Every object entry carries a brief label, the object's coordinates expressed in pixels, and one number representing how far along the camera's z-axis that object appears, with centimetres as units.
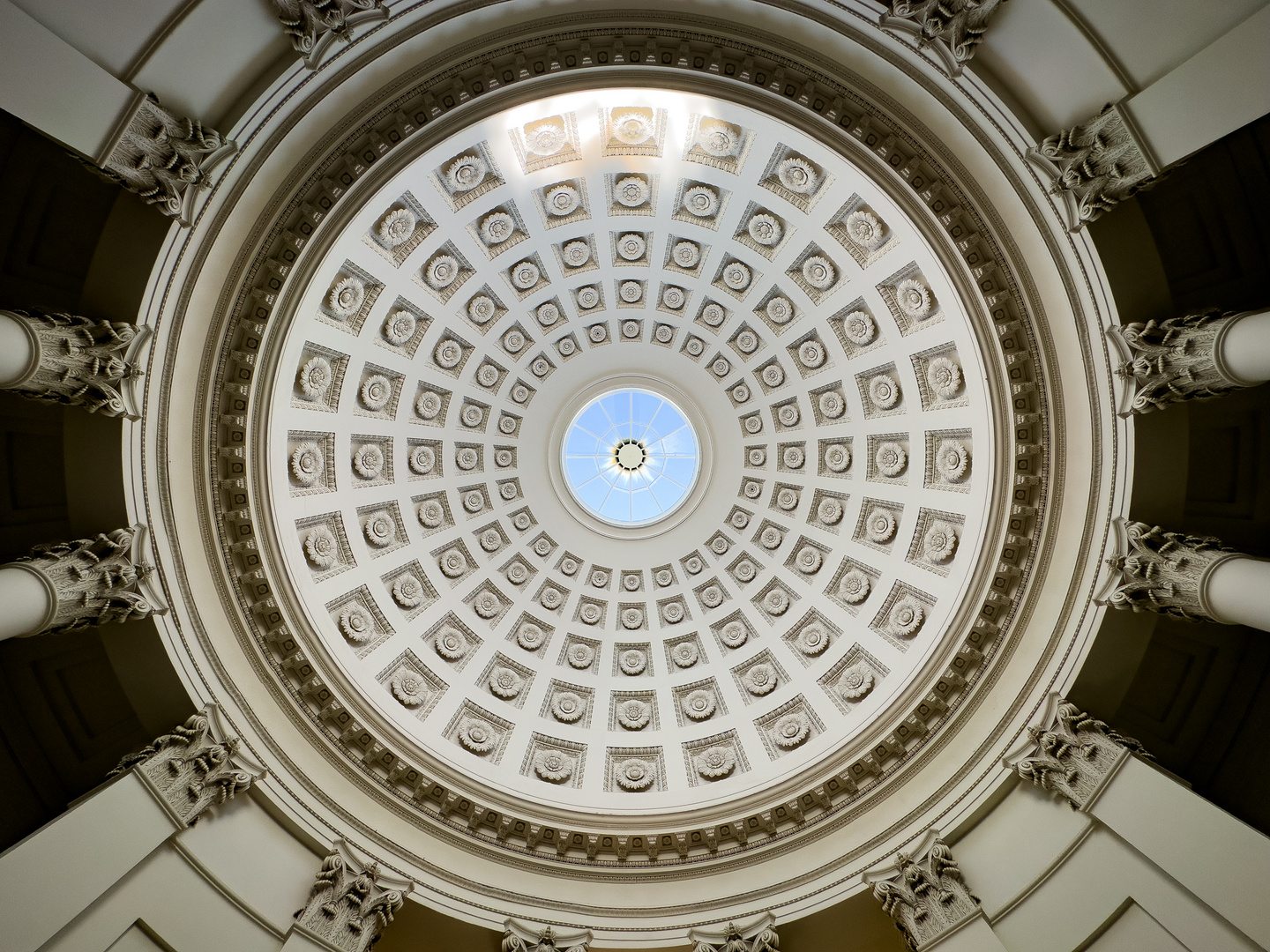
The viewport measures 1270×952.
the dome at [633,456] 1288
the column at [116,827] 983
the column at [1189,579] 993
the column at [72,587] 986
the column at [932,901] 1254
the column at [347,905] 1265
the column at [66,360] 923
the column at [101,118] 848
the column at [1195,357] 937
